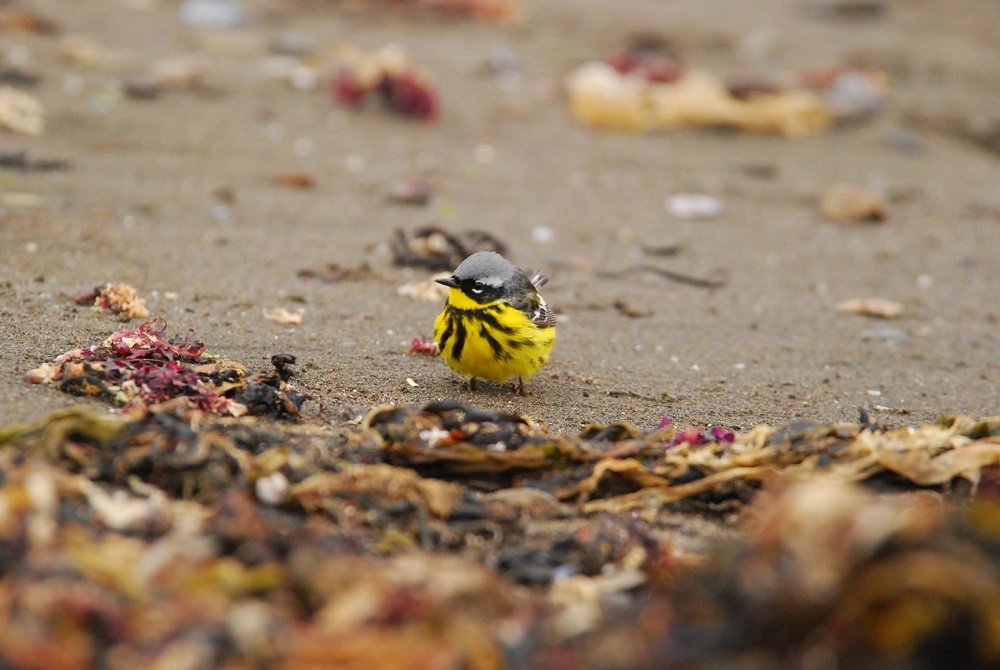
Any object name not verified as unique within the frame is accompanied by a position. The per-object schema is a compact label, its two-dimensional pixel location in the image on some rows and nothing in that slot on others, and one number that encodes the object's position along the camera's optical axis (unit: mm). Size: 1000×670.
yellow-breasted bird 11211
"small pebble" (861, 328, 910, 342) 14461
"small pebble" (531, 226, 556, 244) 17327
